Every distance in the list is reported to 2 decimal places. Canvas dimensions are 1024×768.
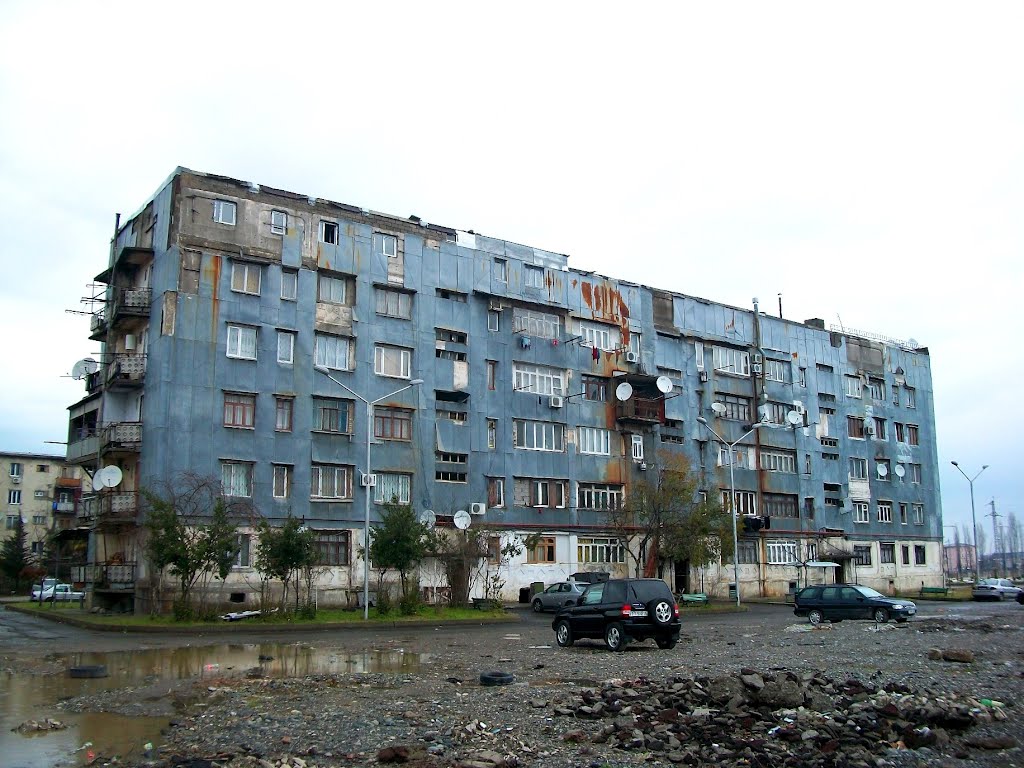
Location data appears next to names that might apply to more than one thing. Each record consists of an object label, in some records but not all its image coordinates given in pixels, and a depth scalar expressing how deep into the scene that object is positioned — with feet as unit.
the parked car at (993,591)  190.92
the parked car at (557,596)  135.13
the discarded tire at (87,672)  58.95
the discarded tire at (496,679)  52.34
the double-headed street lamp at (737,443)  188.45
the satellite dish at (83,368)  142.00
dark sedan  110.73
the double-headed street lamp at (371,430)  116.98
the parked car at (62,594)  182.60
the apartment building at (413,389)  133.18
